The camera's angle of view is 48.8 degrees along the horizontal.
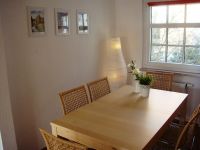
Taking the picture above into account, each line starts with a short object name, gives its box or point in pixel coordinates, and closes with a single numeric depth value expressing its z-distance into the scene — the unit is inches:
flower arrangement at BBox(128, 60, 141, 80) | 93.2
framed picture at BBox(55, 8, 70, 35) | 108.6
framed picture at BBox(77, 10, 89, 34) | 121.2
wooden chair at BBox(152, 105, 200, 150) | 70.2
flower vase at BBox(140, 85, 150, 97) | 93.1
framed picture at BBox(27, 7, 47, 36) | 96.2
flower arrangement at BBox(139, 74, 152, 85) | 92.4
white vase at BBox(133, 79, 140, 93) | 95.3
